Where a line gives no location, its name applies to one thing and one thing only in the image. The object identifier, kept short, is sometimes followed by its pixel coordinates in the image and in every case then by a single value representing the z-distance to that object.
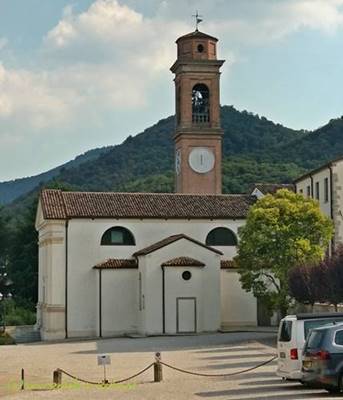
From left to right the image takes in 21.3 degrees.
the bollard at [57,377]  28.22
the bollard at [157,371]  27.67
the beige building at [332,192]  50.50
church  52.06
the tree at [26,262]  77.88
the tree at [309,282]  38.12
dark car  21.16
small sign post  27.20
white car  24.11
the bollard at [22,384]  27.59
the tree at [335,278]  37.00
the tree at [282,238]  42.97
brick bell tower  67.56
